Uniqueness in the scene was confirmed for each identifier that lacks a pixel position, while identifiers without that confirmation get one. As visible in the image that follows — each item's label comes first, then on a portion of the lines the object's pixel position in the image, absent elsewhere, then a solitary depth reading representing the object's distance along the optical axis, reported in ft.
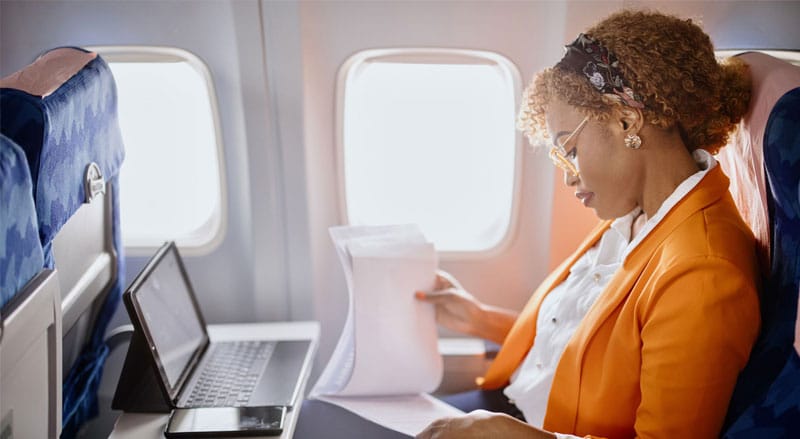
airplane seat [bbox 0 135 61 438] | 4.13
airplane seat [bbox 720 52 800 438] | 4.34
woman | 4.71
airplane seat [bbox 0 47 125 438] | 4.85
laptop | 6.15
